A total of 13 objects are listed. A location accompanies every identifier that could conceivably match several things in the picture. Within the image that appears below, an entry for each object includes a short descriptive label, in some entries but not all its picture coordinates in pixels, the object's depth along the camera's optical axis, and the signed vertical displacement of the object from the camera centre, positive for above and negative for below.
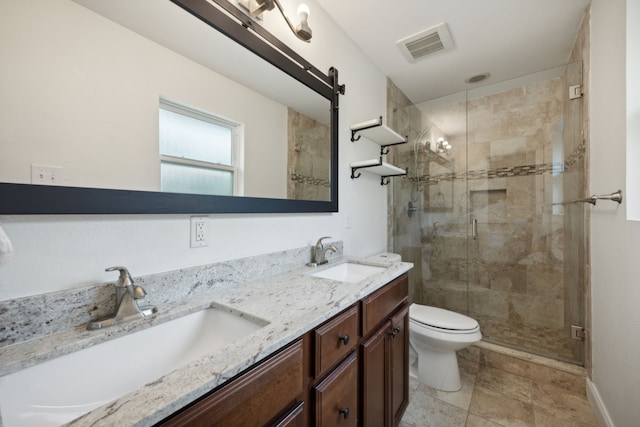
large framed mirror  0.63 +0.34
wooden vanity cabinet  0.55 -0.51
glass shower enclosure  2.12 +0.01
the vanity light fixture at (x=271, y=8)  1.12 +0.90
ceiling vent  1.84 +1.29
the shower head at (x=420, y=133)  2.73 +0.84
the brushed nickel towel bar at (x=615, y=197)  1.19 +0.07
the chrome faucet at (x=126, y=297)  0.71 -0.24
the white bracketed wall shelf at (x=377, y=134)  1.80 +0.61
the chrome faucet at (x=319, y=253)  1.49 -0.24
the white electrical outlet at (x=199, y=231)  0.96 -0.07
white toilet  1.73 -0.91
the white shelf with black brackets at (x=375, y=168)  1.81 +0.34
